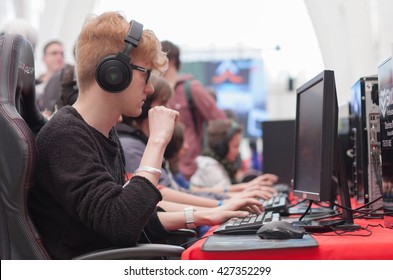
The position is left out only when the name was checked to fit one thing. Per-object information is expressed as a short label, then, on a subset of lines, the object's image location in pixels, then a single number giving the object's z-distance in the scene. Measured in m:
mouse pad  1.34
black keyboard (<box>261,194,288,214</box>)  2.23
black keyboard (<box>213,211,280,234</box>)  1.58
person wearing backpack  4.16
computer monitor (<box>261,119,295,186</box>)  3.56
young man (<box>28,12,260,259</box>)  1.47
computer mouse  1.42
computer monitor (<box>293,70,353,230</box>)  1.63
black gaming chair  1.48
